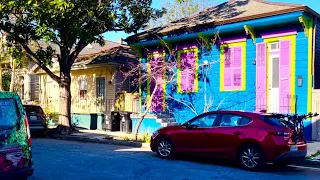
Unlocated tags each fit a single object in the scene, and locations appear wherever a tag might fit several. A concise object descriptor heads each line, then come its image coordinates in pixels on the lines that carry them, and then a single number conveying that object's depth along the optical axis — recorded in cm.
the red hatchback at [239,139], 909
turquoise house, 1405
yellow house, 2078
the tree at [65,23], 1448
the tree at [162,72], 1695
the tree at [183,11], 3609
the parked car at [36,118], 1716
